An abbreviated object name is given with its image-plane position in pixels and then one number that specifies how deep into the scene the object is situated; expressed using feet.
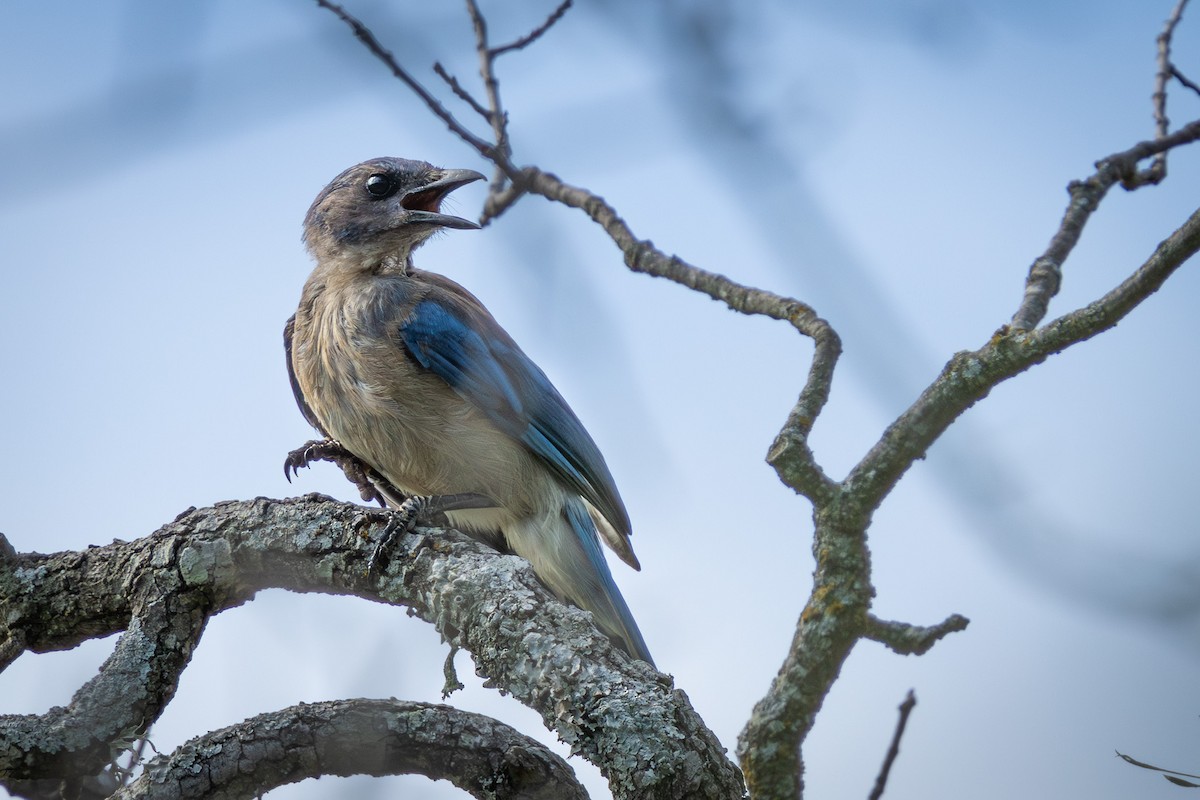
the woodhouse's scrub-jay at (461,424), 31.35
